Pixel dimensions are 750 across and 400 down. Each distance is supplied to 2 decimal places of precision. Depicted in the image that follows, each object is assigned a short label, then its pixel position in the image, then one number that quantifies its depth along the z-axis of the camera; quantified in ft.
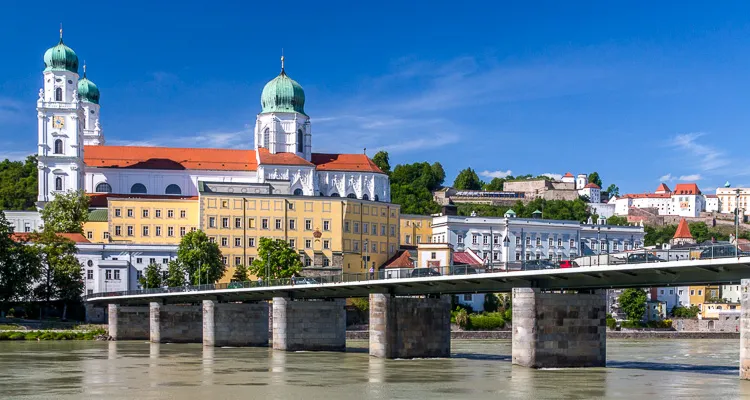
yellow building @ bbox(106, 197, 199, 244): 435.12
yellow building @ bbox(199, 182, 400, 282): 426.51
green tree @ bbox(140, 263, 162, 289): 387.34
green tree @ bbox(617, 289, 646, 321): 420.77
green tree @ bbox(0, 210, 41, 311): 346.13
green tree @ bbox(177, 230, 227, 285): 387.55
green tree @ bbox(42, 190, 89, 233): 446.19
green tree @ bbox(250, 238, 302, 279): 378.12
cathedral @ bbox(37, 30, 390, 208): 495.82
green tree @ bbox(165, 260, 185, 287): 380.99
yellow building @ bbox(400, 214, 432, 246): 486.79
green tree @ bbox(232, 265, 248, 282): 404.90
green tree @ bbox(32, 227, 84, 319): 371.15
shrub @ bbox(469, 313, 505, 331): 380.37
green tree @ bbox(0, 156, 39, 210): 580.71
